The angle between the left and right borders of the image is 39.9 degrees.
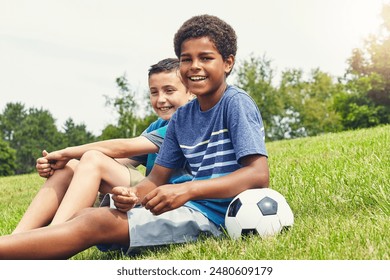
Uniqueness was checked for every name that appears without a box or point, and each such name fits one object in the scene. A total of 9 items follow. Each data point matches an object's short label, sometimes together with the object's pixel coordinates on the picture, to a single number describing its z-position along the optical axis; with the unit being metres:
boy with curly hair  3.64
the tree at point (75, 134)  66.00
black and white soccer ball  3.79
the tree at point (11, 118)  65.06
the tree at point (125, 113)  37.60
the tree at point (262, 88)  47.03
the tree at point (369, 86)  35.97
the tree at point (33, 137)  61.44
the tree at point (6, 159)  52.88
